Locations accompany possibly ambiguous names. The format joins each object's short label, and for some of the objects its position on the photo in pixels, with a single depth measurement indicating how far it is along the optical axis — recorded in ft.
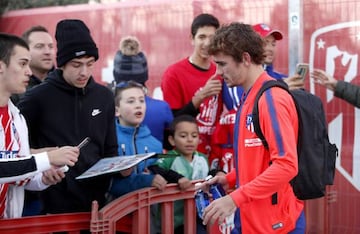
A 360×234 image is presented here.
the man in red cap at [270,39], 18.32
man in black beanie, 14.35
